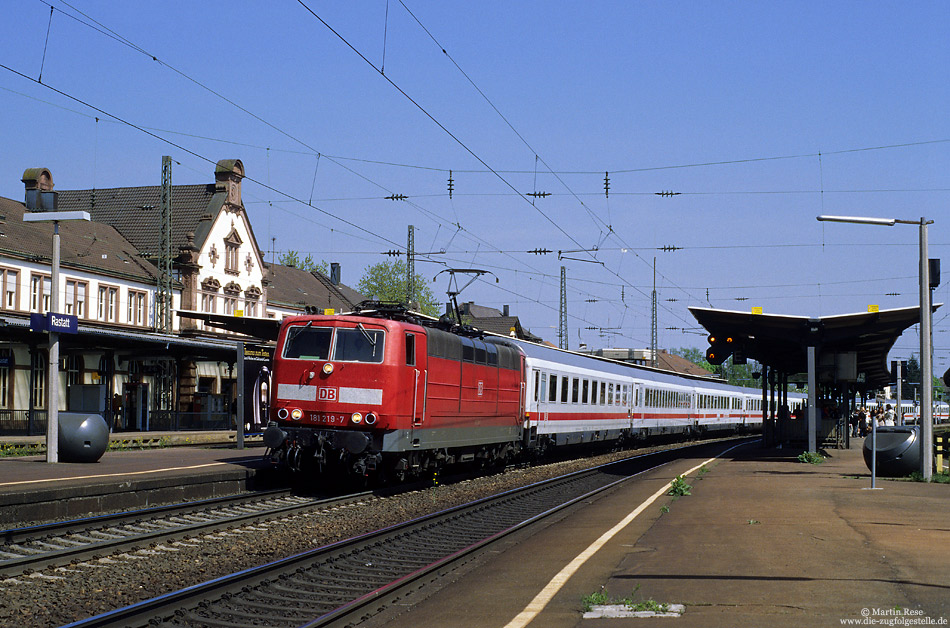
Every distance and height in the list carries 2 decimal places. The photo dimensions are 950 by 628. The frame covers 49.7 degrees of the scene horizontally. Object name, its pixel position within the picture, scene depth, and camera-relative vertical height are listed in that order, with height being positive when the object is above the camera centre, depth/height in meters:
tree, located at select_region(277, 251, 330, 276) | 98.38 +10.10
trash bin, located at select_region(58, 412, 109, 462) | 21.69 -1.54
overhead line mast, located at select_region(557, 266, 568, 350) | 52.78 +2.56
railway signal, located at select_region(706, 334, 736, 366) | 30.33 +0.68
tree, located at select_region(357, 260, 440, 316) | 81.28 +6.72
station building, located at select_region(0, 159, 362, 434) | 40.41 +4.05
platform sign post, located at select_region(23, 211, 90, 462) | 20.58 +0.17
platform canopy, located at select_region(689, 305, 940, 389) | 29.38 +1.26
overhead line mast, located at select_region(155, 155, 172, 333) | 41.56 +5.53
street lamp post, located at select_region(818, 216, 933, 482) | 20.81 +0.19
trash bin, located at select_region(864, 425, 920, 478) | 22.84 -1.81
